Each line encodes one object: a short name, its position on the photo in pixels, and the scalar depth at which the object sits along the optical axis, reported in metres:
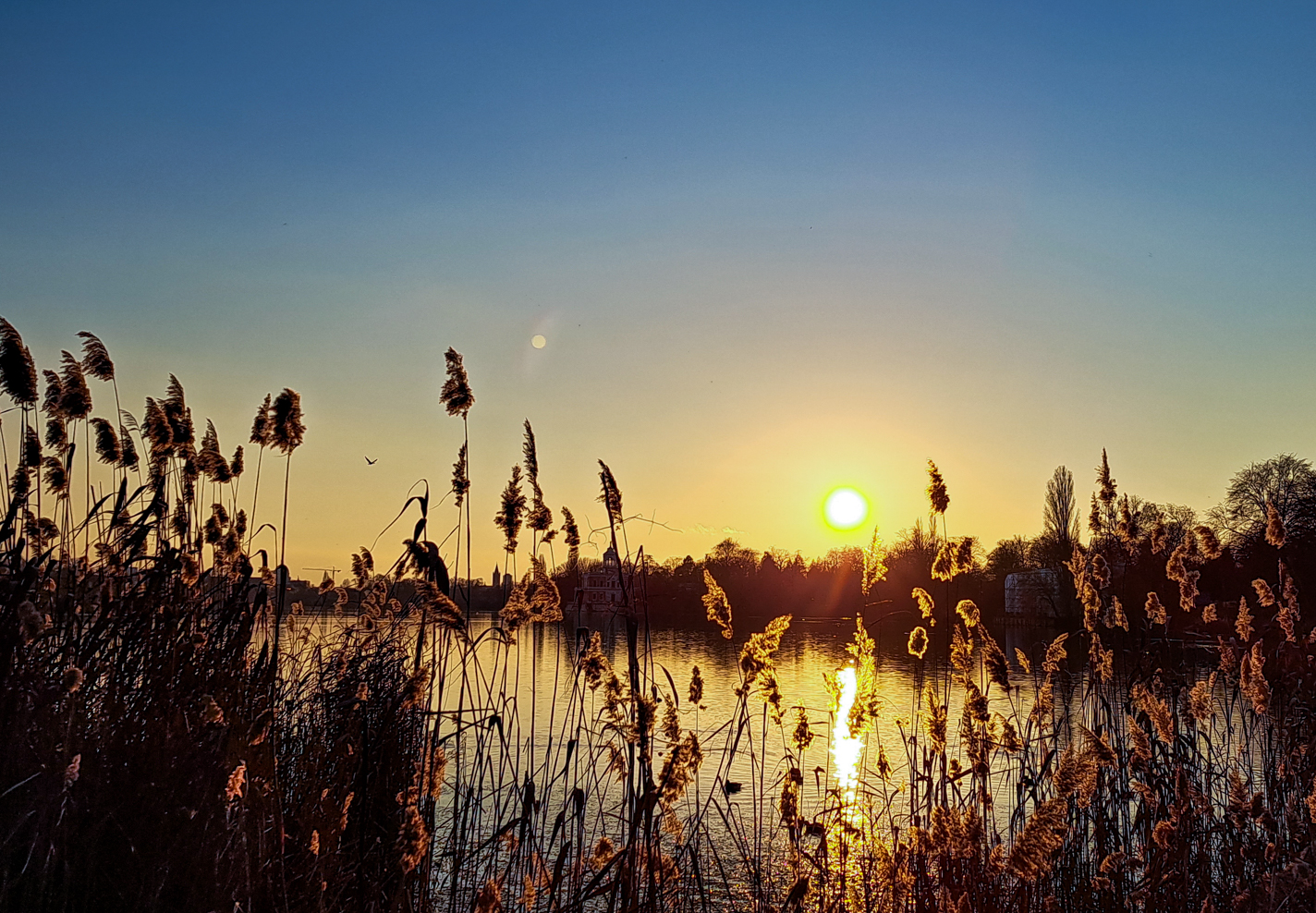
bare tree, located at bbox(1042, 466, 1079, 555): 59.66
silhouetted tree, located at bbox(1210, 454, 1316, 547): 51.38
